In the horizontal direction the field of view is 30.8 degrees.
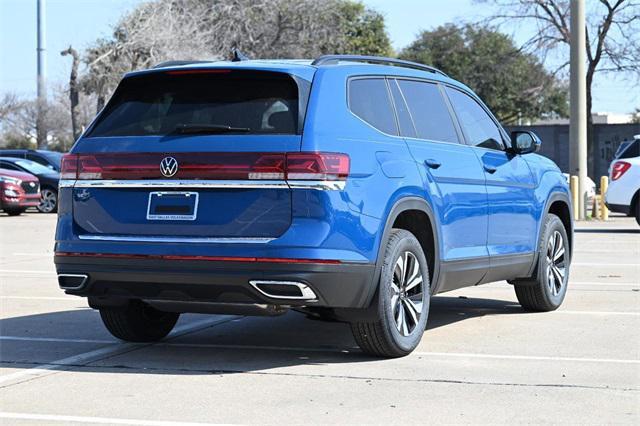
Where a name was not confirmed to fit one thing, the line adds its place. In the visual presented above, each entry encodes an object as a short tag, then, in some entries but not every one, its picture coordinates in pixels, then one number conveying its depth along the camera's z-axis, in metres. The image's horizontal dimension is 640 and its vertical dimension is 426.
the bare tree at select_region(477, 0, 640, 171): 41.28
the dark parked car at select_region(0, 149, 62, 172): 30.45
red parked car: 26.92
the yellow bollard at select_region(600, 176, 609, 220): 24.72
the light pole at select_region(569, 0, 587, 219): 24.41
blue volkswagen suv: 6.64
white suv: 19.92
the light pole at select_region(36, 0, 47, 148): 59.34
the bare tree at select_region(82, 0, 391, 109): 45.97
